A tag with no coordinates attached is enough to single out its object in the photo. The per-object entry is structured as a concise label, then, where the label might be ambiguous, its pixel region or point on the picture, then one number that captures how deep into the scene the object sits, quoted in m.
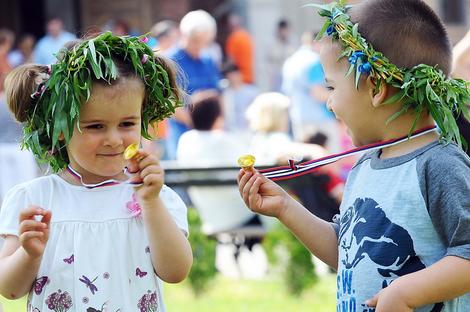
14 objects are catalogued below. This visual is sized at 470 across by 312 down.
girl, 3.33
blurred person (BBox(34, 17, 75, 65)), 15.67
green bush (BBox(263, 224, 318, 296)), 8.05
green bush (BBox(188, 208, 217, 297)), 8.27
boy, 2.97
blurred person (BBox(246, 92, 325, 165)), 8.88
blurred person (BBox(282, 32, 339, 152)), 12.36
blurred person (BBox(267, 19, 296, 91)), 18.08
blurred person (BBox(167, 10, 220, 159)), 11.65
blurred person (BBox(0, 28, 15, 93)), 13.00
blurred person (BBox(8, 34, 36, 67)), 16.34
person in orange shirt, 16.53
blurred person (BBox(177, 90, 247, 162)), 9.52
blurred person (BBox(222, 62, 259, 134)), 14.59
